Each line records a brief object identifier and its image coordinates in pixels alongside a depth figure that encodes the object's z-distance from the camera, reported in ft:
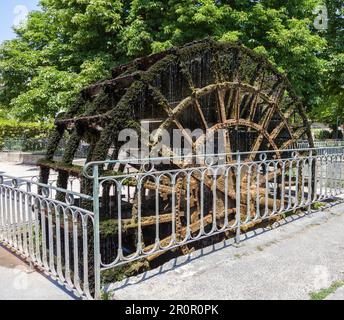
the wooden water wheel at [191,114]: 14.28
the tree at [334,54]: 39.70
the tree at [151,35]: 30.42
